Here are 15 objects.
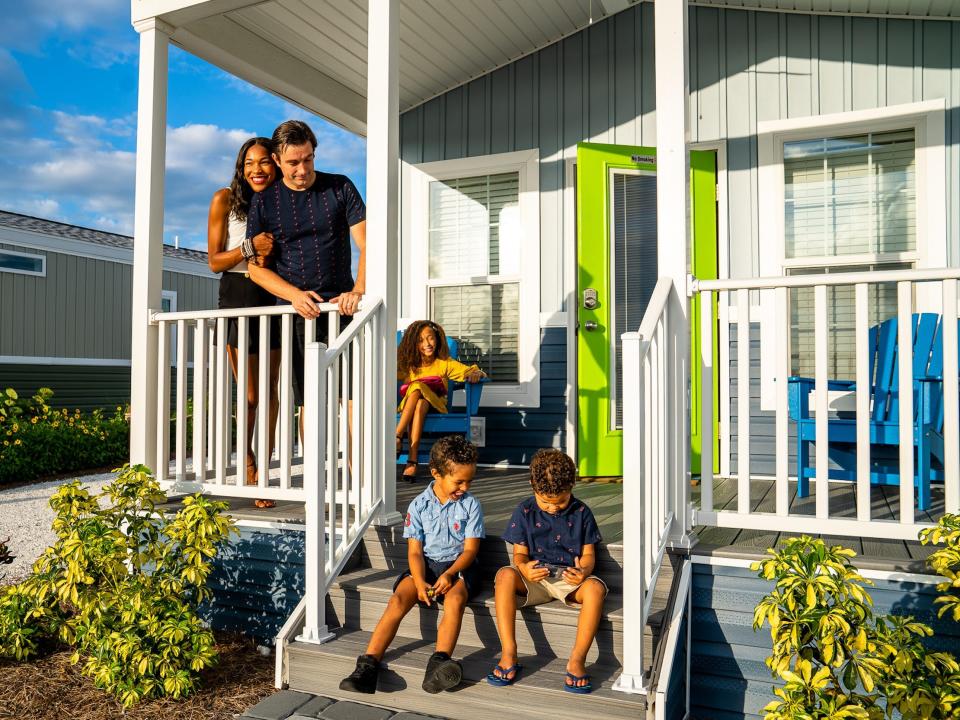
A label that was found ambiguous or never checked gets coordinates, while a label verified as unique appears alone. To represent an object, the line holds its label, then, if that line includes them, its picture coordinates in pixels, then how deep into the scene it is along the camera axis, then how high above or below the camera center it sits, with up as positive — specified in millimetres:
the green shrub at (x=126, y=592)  2537 -791
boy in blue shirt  2412 -601
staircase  2158 -923
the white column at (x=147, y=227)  3809 +762
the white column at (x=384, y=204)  3137 +716
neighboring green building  11391 +1063
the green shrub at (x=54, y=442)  7340 -736
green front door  4402 +585
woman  3438 +604
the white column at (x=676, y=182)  2748 +703
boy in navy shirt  2354 -574
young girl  4422 +26
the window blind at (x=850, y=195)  4203 +1017
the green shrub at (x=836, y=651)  1830 -710
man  3334 +676
